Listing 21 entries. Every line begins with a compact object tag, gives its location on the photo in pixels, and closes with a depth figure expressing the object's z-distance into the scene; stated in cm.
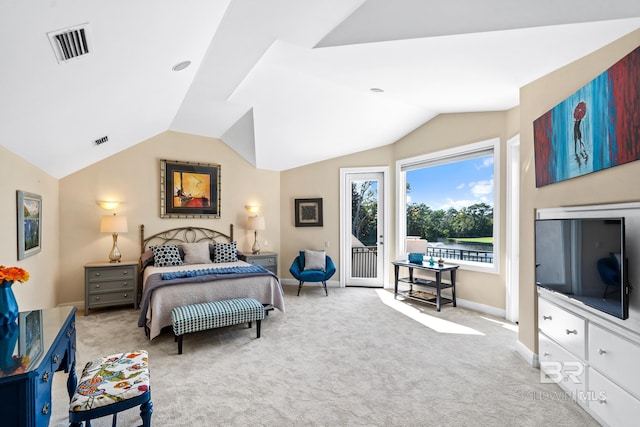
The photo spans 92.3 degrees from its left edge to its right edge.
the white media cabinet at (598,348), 184
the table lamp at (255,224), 578
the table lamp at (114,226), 452
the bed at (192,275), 343
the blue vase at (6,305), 178
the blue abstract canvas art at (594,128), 188
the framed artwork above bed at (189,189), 532
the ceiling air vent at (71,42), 172
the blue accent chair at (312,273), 544
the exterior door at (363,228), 614
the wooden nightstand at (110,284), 430
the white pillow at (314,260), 576
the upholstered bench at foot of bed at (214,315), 311
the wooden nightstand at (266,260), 557
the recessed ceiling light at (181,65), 292
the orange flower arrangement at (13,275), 177
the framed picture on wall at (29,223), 281
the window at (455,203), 462
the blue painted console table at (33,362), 123
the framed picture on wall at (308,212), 632
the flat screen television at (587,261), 189
